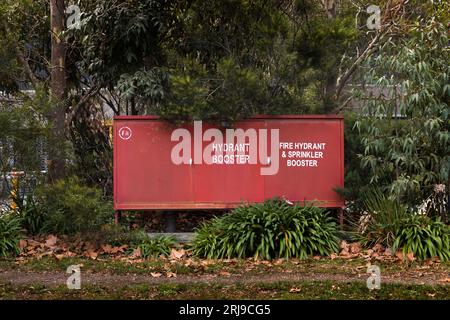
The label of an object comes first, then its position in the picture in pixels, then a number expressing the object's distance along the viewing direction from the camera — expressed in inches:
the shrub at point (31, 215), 416.5
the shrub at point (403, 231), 353.7
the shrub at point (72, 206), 368.8
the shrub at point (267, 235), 360.2
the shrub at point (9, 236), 367.9
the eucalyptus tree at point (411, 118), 375.2
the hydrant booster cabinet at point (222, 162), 419.5
